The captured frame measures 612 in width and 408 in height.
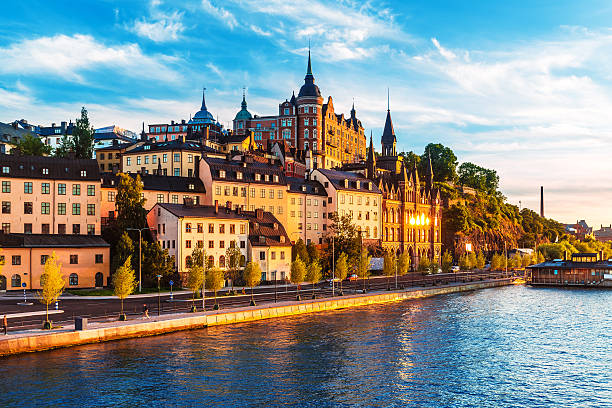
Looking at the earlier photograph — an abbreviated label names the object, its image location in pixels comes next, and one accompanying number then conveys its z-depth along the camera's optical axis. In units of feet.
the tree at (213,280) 260.01
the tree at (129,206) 312.91
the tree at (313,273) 320.09
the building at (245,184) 378.53
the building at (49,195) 310.86
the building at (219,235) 317.83
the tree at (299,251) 359.87
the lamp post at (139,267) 274.11
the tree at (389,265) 403.34
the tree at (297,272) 302.66
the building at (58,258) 279.69
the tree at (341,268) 342.85
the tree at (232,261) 309.63
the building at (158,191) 356.38
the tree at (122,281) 226.99
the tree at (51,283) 204.23
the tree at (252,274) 282.36
